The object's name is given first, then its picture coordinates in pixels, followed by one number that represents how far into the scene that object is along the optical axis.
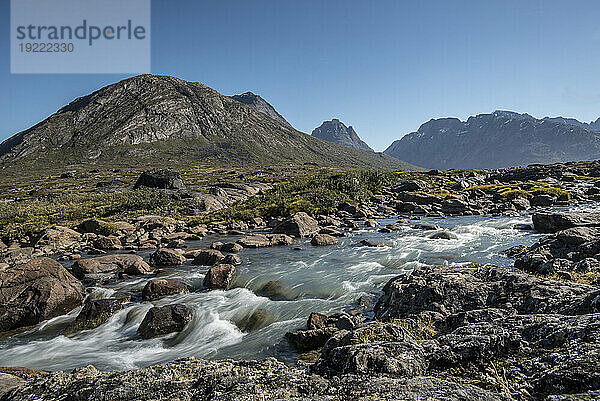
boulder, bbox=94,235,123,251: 28.75
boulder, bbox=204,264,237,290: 17.44
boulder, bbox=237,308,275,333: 12.80
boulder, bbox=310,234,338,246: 26.31
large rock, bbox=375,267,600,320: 6.71
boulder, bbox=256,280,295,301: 15.67
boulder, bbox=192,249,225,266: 22.28
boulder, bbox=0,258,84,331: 14.05
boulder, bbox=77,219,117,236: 33.97
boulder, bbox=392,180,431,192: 56.03
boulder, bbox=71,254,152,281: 20.45
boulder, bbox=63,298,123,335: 13.65
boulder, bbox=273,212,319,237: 30.47
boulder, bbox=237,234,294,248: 26.85
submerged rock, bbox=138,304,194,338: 12.55
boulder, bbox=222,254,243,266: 21.33
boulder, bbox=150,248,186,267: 22.69
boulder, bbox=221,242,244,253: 25.73
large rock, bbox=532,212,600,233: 21.56
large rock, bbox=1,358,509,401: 3.92
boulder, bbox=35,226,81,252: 28.86
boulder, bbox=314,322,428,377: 4.60
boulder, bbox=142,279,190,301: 16.41
